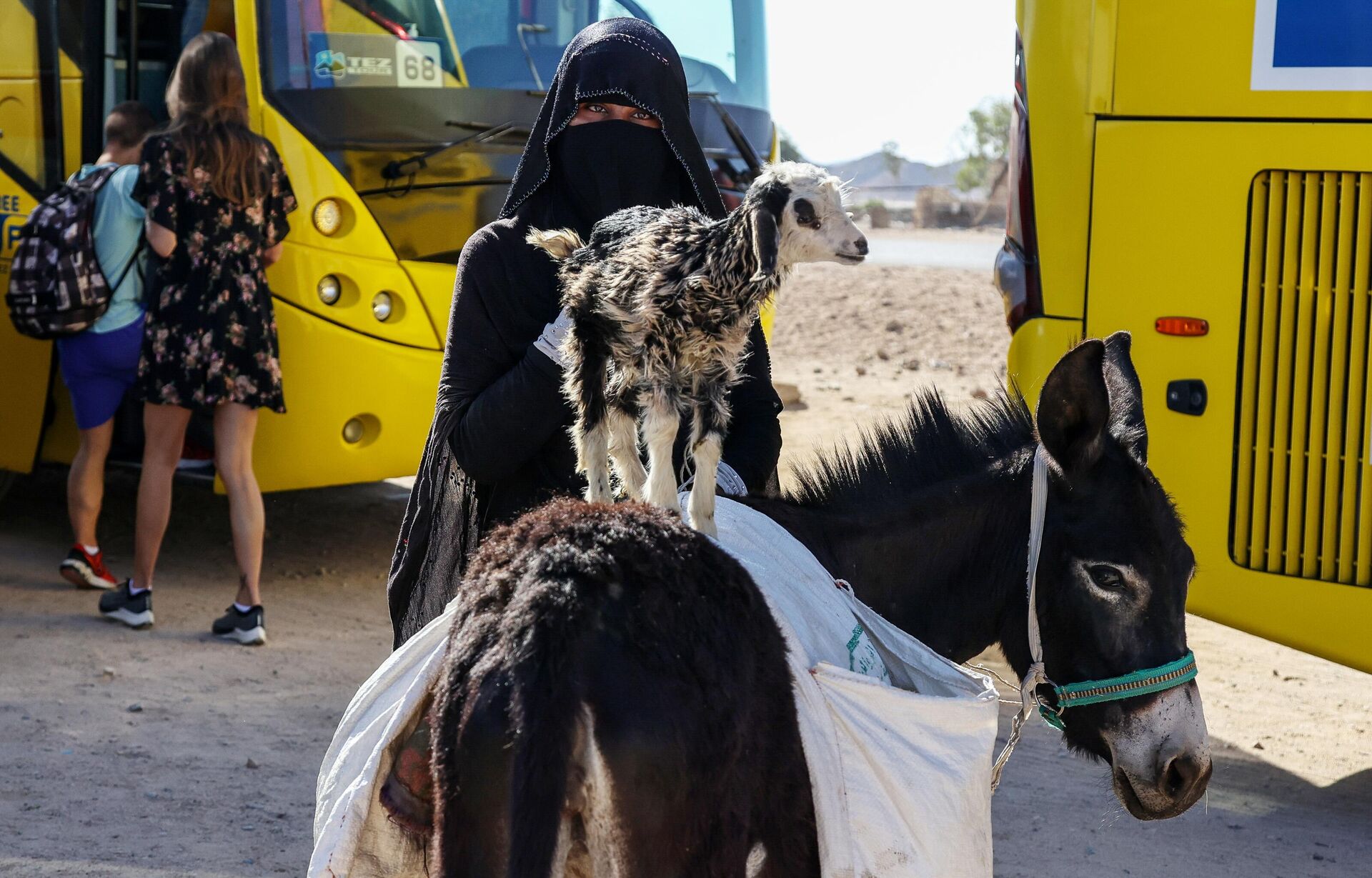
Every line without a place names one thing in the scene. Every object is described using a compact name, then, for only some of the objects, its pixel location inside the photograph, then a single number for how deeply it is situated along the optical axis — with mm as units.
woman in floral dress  5602
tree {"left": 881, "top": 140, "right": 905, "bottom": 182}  78812
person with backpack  6016
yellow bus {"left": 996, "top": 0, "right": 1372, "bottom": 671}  4246
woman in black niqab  2748
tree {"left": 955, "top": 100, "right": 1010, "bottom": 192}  62281
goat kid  2346
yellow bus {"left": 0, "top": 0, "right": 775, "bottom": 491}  6137
